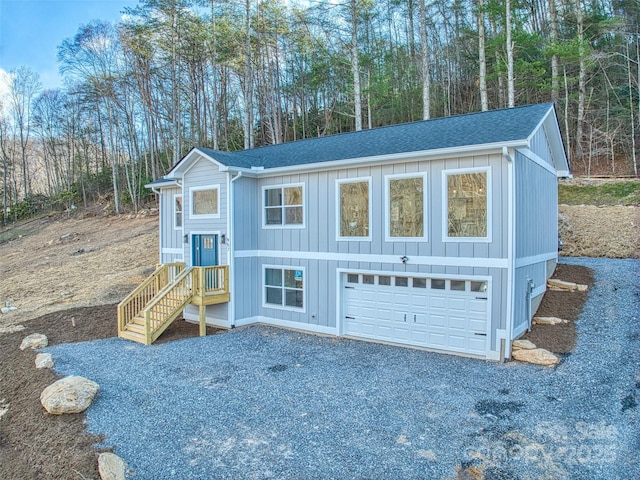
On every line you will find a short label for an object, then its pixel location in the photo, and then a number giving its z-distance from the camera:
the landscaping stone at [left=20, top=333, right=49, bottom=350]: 9.09
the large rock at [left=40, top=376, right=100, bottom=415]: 5.69
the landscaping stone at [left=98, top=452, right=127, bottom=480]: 4.24
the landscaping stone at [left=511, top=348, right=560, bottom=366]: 6.93
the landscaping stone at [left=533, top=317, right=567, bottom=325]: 8.40
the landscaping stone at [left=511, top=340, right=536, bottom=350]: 7.36
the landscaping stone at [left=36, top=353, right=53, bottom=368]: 7.61
